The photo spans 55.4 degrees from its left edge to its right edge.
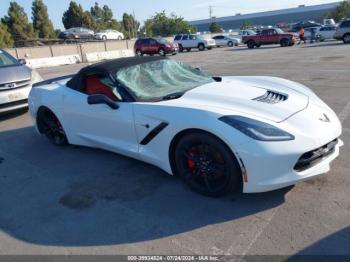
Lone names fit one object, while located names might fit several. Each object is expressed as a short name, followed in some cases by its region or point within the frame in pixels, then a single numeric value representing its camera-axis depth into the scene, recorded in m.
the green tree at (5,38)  36.51
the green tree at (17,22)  43.81
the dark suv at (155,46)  27.08
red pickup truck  27.34
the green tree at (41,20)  47.91
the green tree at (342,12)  68.25
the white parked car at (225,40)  36.56
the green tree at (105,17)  69.12
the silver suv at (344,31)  24.61
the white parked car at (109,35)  42.53
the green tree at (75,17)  55.09
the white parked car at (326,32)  29.75
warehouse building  108.75
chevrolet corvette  2.87
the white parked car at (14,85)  6.77
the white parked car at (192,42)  31.80
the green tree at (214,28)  76.44
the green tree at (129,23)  73.32
